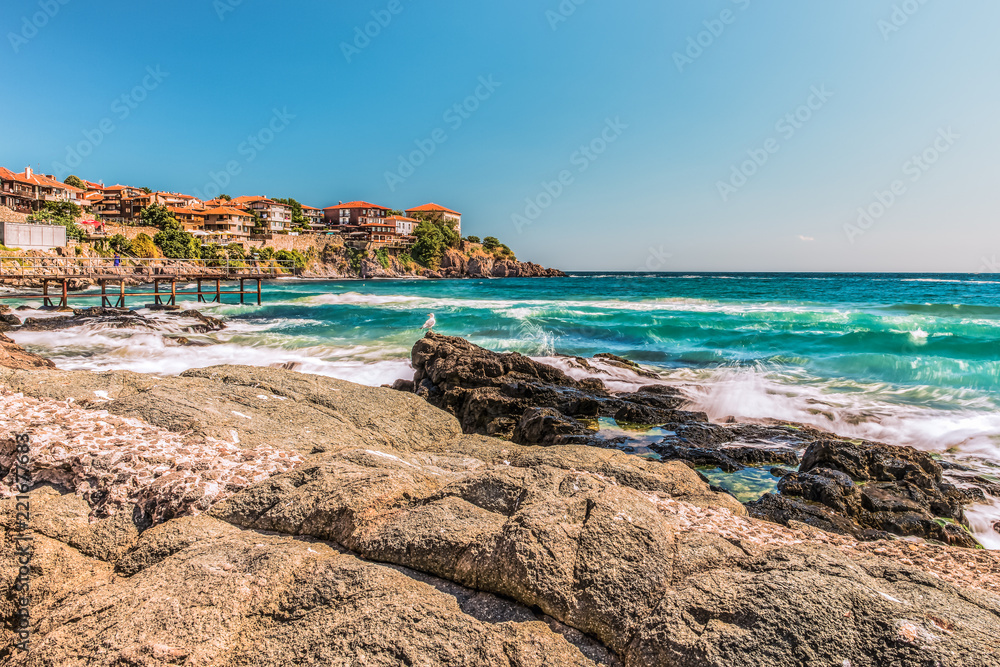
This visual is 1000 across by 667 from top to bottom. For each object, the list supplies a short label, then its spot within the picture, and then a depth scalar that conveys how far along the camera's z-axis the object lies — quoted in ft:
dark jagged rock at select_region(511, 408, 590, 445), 26.94
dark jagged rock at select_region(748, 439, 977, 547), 17.87
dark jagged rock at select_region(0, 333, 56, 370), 30.96
